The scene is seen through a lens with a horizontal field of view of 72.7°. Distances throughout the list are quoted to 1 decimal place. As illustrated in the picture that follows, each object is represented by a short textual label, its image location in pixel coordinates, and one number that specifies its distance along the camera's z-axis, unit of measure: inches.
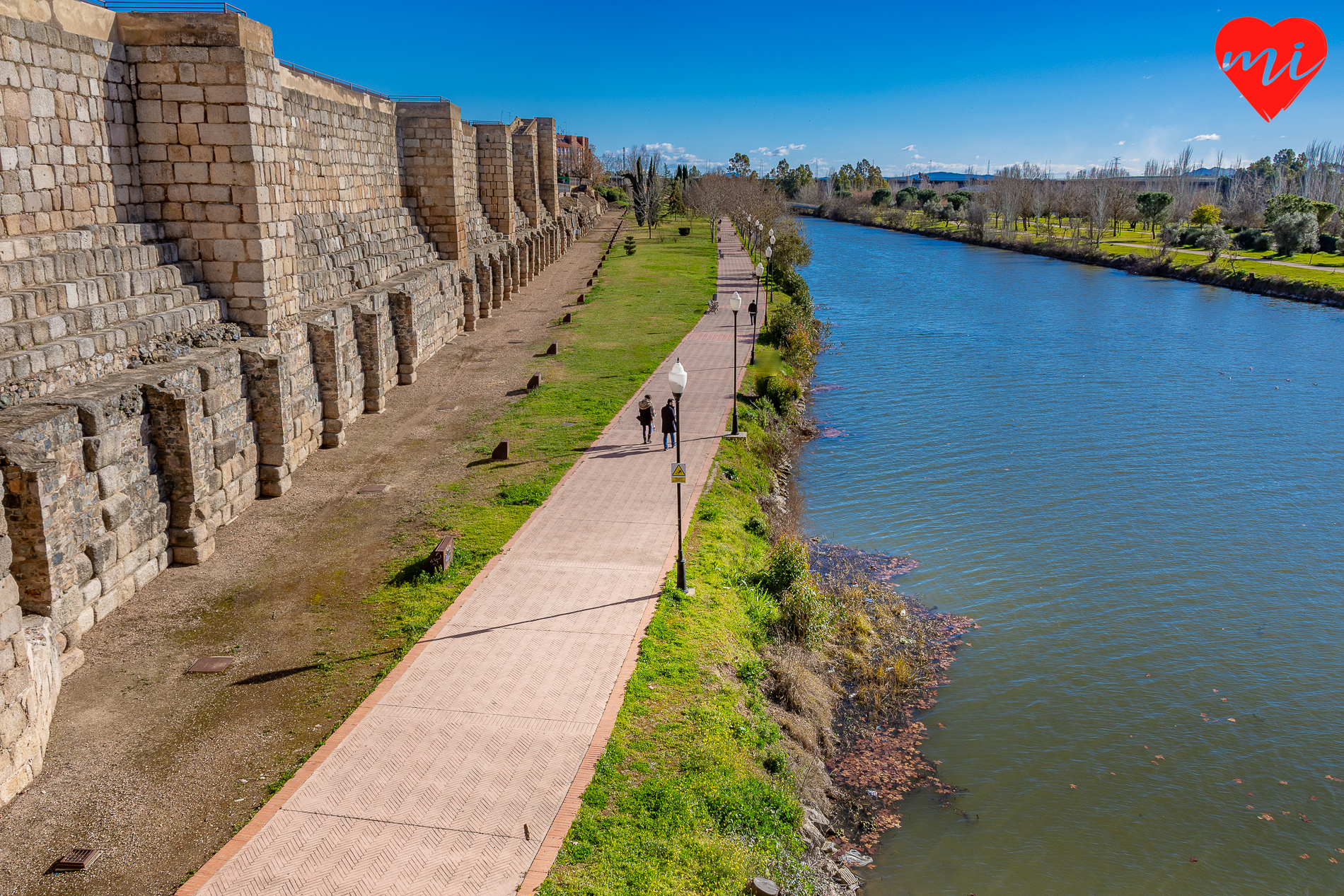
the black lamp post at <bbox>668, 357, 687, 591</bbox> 451.5
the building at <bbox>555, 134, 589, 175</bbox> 5073.8
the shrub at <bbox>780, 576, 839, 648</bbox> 480.4
